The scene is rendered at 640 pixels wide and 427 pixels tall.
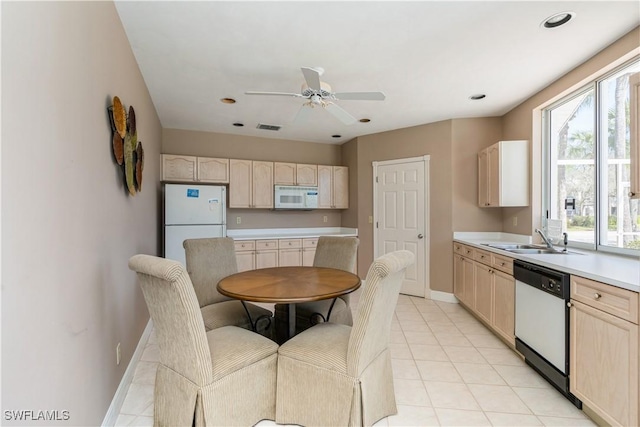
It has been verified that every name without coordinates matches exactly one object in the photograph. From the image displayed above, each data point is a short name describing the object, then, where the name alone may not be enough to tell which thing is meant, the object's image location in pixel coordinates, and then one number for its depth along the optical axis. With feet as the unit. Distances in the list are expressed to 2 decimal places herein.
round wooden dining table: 5.94
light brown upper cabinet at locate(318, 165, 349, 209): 17.03
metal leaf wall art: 6.02
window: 7.89
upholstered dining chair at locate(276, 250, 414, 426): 5.14
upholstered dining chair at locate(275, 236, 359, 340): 8.24
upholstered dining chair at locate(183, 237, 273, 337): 7.57
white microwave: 15.99
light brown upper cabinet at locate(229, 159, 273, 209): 15.31
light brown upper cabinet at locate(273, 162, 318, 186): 16.21
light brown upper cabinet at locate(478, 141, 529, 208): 11.23
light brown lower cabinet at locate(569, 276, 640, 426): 5.01
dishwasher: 6.48
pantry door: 14.23
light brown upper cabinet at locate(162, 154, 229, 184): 14.21
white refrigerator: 13.12
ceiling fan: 7.34
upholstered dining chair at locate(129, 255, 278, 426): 4.77
